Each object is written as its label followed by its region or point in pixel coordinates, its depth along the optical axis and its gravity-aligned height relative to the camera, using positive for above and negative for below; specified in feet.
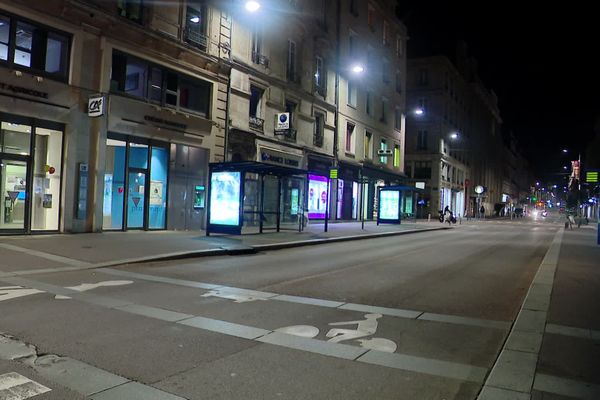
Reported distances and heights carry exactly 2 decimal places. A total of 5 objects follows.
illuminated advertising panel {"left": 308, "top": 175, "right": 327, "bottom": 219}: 103.45 +2.31
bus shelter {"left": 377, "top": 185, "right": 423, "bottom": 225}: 107.45 +1.48
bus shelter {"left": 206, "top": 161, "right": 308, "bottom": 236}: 58.59 +1.46
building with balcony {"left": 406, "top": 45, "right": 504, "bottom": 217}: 189.57 +33.94
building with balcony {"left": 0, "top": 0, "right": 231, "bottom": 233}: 51.01 +10.02
